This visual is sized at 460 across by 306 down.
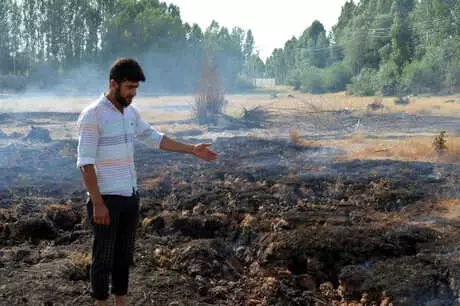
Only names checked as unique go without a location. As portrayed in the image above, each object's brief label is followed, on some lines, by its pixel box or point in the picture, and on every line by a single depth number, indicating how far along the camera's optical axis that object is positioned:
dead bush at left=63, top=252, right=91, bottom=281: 4.30
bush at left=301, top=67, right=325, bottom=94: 40.28
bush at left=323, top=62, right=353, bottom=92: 39.91
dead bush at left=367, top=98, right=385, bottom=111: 22.44
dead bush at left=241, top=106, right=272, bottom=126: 19.81
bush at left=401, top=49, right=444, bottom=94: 30.56
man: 2.97
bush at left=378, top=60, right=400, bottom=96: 31.78
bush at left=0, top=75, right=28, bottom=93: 37.47
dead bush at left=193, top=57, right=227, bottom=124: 19.19
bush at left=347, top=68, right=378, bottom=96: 33.28
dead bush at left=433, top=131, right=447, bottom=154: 10.72
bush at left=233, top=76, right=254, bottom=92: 45.96
